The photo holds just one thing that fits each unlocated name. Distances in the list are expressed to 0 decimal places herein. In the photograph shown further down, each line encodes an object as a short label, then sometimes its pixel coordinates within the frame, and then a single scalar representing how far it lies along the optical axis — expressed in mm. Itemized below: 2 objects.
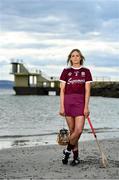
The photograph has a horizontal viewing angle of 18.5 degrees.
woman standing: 6572
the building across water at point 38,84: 86552
